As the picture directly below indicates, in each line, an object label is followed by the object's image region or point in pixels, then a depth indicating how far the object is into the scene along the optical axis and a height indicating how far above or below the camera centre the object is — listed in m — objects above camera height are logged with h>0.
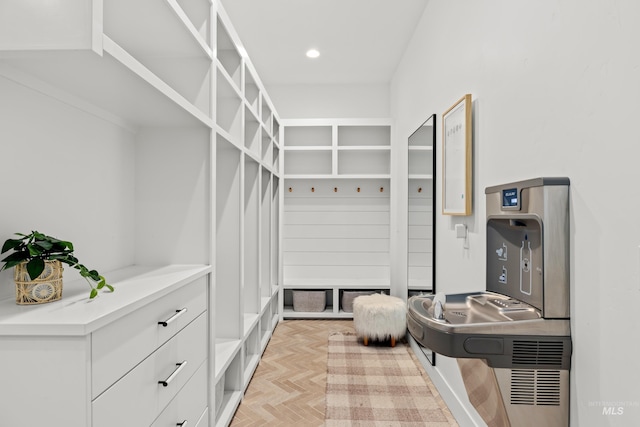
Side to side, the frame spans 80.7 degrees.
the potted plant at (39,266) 1.11 -0.16
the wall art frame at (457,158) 2.15 +0.37
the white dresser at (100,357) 0.97 -0.42
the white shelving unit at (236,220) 2.33 -0.03
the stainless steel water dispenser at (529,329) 1.32 -0.41
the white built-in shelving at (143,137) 1.08 +0.36
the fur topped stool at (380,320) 3.57 -0.98
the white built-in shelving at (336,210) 4.78 +0.09
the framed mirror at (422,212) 2.94 +0.05
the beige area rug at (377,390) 2.37 -1.26
